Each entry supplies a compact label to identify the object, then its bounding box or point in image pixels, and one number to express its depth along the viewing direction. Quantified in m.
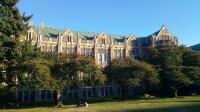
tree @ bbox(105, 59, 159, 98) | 45.66
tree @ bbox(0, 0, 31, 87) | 24.13
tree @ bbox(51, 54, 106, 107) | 39.40
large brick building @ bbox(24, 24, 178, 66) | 54.45
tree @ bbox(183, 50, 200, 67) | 51.15
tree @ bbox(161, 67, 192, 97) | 47.19
